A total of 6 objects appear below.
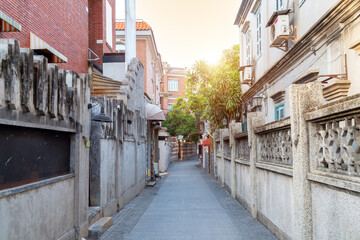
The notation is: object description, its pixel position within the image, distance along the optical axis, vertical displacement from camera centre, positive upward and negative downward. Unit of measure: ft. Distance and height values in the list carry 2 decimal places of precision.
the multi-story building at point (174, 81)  207.93 +37.15
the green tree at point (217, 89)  73.77 +11.91
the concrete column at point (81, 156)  22.39 -0.84
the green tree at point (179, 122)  168.74 +10.00
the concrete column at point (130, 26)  58.29 +20.16
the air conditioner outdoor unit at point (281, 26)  36.06 +11.83
